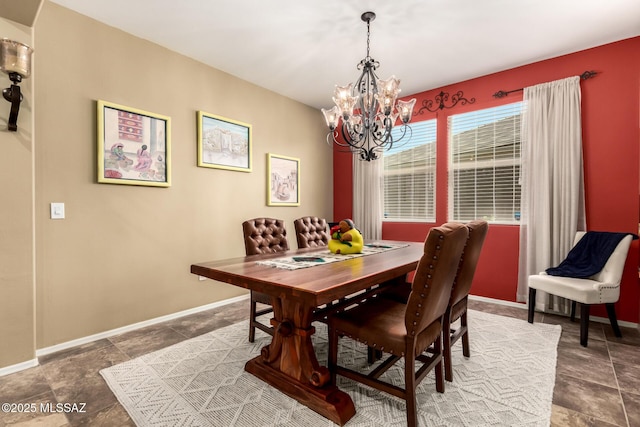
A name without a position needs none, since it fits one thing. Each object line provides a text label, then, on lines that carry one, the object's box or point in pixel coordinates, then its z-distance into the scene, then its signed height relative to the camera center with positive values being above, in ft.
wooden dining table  4.74 -1.82
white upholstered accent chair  8.17 -2.18
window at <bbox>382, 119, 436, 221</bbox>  13.73 +1.40
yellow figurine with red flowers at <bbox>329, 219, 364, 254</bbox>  7.91 -0.85
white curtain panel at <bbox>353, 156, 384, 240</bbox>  15.01 +0.54
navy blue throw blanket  8.99 -1.42
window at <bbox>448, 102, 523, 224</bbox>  11.69 +1.67
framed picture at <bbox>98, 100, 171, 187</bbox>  8.66 +1.80
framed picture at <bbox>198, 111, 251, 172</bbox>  11.10 +2.41
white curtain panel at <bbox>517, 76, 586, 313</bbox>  10.19 +0.93
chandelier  8.20 +2.62
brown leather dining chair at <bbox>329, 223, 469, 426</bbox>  4.65 -1.99
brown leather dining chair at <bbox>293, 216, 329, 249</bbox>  10.13 -0.84
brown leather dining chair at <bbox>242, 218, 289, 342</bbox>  7.93 -0.97
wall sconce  6.31 +2.88
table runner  6.27 -1.16
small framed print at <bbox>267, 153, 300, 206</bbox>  13.58 +1.21
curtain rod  10.10 +4.29
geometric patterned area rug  5.25 -3.53
